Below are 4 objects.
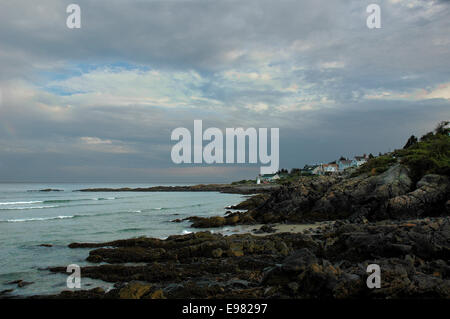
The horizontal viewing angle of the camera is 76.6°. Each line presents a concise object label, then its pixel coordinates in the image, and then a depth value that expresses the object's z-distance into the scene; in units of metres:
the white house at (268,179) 129.00
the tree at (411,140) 53.44
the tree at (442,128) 34.34
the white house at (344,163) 108.95
